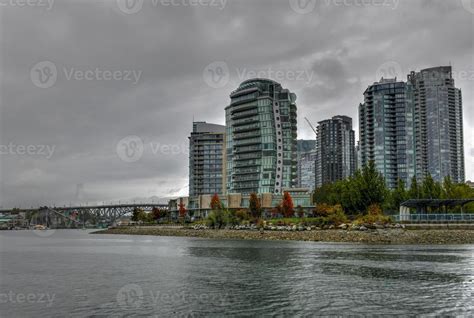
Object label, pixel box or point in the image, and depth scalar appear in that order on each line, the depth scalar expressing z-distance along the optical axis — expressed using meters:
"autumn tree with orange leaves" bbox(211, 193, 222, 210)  179.54
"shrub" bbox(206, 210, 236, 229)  163.50
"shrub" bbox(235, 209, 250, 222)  169.09
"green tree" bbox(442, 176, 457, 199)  132.85
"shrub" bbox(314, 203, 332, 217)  137.00
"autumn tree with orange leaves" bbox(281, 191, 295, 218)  179.38
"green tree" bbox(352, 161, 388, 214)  131.12
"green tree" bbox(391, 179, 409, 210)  135.62
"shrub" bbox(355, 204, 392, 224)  108.37
